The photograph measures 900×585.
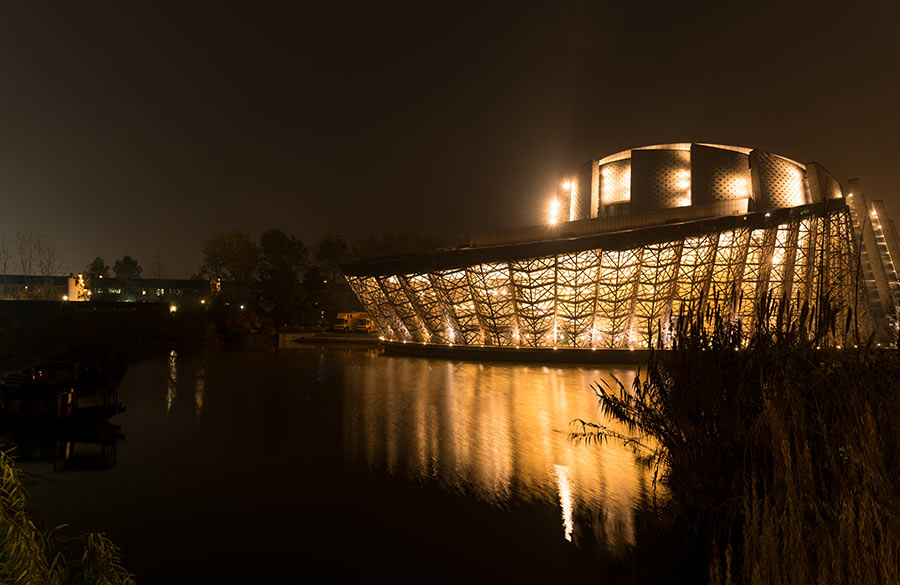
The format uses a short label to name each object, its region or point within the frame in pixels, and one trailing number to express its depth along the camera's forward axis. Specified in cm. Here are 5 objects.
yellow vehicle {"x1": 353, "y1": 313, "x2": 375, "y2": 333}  6019
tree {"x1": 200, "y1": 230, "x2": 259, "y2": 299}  6706
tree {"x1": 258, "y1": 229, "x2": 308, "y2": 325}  5806
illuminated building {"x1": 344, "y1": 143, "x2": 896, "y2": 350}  2861
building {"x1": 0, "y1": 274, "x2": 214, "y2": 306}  7044
